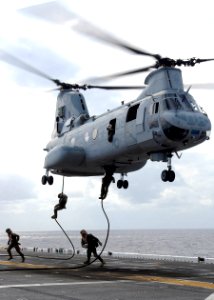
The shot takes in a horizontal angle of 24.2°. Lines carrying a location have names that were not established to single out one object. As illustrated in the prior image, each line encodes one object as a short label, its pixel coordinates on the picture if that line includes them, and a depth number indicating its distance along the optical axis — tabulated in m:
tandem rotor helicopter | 21.55
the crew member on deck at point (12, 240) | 25.76
